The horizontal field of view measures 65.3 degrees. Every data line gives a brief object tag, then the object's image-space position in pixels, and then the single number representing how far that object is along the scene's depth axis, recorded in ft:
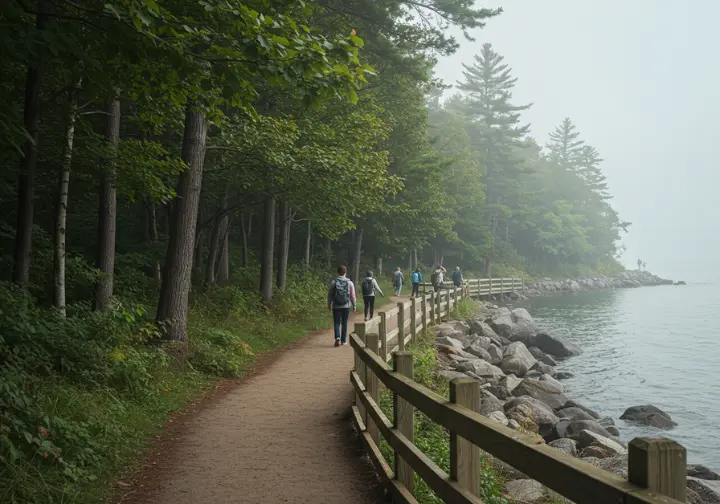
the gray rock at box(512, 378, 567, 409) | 43.21
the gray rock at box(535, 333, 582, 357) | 70.33
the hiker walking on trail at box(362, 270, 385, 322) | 55.57
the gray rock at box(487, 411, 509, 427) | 30.60
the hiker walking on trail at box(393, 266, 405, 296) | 94.07
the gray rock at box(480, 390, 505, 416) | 33.66
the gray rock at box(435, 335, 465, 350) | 52.90
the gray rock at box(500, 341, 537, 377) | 55.11
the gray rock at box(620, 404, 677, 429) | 41.68
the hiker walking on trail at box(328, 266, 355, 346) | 44.37
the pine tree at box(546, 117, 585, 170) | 278.87
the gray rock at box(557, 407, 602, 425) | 38.96
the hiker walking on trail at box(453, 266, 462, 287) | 105.26
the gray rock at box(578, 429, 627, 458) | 30.16
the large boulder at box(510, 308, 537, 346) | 76.85
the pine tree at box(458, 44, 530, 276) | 195.31
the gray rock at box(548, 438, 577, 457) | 30.29
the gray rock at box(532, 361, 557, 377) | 57.54
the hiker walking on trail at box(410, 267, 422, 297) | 89.51
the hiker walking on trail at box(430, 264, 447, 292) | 91.03
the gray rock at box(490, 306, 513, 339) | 76.69
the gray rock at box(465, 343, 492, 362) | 55.79
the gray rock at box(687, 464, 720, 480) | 29.19
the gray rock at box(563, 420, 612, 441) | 33.88
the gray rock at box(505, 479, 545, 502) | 19.03
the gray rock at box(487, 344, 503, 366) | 56.87
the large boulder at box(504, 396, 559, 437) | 36.01
